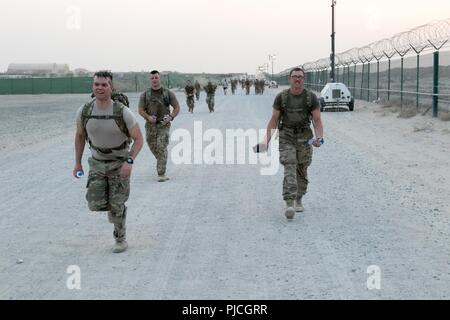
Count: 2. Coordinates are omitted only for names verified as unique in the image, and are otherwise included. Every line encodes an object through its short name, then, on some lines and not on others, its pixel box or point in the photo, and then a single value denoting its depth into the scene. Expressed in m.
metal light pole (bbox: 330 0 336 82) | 40.44
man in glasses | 7.00
